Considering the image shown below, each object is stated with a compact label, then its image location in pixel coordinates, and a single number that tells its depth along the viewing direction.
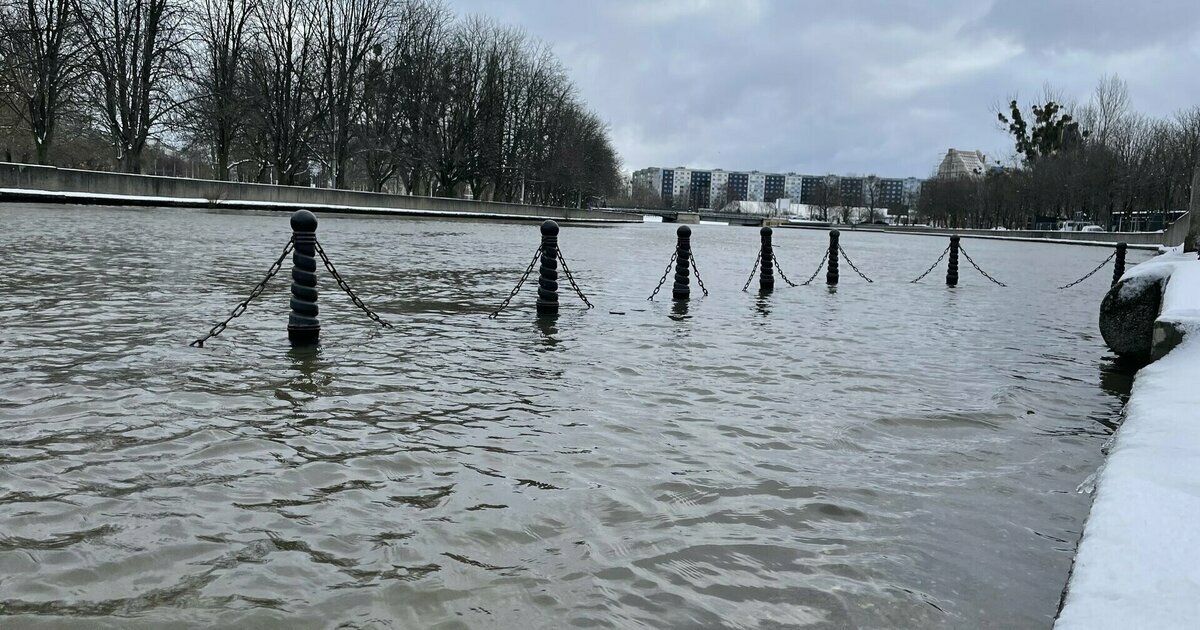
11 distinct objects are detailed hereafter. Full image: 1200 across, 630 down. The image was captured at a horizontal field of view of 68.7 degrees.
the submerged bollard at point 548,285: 11.53
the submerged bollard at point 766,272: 17.08
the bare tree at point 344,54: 51.53
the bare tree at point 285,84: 49.88
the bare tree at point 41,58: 36.41
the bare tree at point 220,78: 45.44
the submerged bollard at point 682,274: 14.34
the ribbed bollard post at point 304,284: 8.08
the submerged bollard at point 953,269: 20.88
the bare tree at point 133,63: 40.41
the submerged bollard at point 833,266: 19.58
